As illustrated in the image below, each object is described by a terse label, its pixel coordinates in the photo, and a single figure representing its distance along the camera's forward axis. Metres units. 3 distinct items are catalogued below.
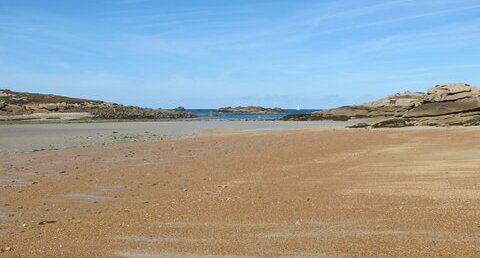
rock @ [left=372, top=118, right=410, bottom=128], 45.62
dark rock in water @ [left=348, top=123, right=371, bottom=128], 48.47
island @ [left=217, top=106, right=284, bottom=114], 181.12
